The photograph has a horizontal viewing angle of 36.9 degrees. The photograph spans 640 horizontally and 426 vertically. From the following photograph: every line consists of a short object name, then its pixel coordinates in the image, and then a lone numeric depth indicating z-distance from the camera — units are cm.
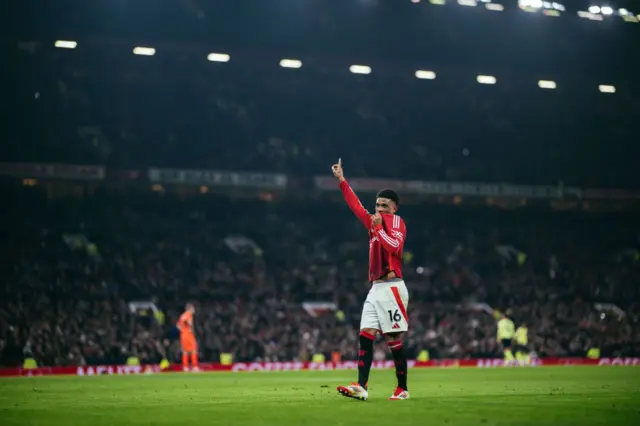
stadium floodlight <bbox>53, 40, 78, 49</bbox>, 3509
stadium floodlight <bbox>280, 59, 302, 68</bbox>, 3872
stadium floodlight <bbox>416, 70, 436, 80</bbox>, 4094
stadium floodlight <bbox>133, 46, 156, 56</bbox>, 3666
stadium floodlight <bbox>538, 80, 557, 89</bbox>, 4225
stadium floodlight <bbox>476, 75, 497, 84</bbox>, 4150
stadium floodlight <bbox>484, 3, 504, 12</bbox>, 3778
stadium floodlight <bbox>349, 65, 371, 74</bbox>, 3959
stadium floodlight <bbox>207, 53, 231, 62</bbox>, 3769
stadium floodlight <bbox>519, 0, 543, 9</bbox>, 3816
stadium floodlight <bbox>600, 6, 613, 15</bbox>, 3903
